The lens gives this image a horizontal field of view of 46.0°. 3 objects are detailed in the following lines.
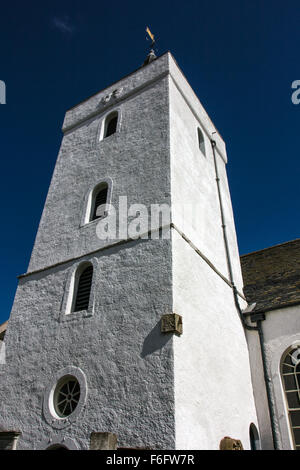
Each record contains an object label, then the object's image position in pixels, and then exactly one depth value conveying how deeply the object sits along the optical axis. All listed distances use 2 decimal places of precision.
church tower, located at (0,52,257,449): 7.05
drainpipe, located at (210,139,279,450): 9.23
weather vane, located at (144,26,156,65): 17.81
